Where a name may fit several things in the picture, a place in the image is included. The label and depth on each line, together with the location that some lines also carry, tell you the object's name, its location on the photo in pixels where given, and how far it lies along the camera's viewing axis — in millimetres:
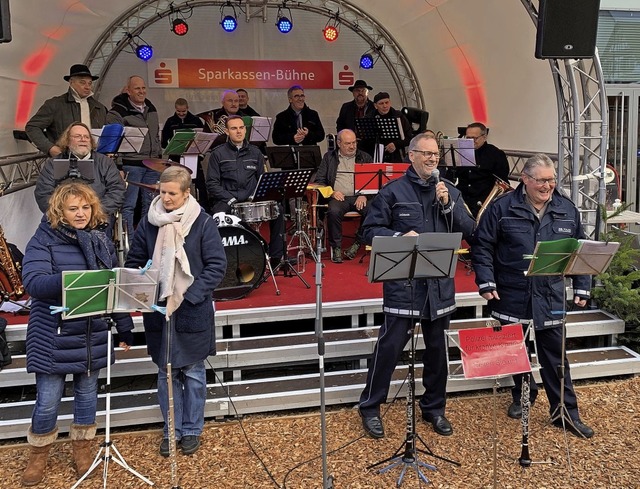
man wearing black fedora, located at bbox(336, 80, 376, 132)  9539
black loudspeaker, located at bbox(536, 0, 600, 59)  5969
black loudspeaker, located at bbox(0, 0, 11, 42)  4930
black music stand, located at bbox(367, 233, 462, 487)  3715
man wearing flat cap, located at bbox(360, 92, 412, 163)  8586
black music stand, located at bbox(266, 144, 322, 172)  7961
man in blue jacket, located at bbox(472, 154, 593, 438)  4422
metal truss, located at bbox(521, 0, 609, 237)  6539
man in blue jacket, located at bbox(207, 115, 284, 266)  6613
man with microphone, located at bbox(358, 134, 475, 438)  4277
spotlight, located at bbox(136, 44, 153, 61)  11720
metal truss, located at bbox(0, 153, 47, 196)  7602
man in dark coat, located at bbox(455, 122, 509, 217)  7859
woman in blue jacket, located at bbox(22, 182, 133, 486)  3812
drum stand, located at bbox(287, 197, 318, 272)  7079
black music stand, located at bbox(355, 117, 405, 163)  8328
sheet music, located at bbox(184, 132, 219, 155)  6969
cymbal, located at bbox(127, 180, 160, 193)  6423
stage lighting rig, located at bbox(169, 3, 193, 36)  11703
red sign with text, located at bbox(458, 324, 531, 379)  3646
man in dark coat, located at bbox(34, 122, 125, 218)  5621
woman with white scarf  3943
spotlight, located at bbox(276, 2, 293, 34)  12078
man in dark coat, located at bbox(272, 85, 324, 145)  9360
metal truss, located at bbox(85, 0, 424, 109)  11594
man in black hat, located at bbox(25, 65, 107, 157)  6965
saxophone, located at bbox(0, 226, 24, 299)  5859
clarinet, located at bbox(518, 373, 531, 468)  4148
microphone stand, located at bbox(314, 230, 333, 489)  3197
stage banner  12188
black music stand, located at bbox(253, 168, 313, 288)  6105
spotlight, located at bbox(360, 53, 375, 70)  12766
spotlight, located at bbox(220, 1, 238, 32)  11930
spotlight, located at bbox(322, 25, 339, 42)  12328
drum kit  5965
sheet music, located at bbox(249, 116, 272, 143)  7891
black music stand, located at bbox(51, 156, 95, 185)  5582
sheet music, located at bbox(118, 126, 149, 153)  6680
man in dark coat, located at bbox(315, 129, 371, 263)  7668
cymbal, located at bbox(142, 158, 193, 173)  6562
